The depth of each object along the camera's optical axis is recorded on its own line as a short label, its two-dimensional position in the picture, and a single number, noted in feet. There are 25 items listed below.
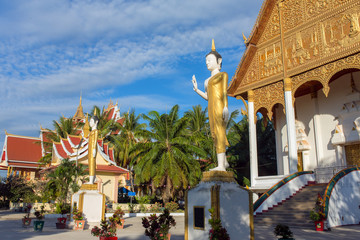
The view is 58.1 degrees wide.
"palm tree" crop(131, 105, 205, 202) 61.98
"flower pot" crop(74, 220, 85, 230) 33.40
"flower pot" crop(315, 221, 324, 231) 30.04
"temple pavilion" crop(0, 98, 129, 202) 71.36
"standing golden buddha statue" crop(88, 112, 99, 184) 37.76
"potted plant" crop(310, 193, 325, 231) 30.07
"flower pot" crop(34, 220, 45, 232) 31.24
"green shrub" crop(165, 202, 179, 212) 60.74
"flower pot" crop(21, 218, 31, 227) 35.14
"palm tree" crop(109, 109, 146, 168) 91.40
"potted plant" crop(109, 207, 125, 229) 25.98
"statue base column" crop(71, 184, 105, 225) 35.37
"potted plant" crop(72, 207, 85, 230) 33.27
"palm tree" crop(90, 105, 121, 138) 99.56
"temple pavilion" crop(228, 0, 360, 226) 38.63
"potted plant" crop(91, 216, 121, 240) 19.97
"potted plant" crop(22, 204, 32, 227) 35.14
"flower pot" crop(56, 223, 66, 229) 34.43
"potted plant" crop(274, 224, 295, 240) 17.78
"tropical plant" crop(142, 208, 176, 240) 18.98
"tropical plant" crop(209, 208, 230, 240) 15.98
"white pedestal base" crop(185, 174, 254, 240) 18.19
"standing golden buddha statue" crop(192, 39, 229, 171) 19.95
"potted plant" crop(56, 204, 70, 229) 34.45
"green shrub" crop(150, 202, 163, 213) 59.47
